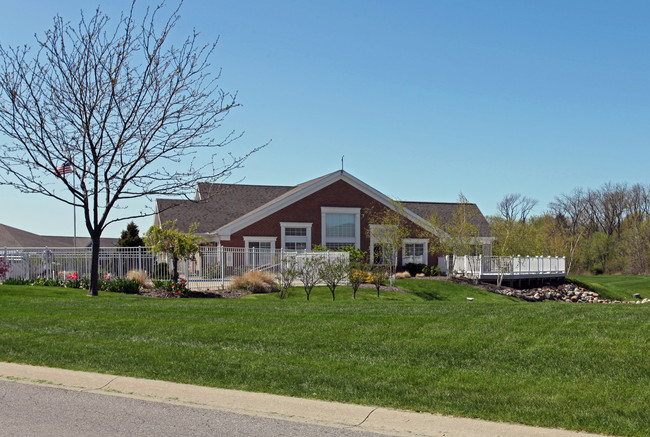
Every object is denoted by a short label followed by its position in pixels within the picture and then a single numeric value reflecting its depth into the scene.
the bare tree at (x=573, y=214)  78.81
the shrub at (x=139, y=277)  25.23
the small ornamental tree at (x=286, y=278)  24.02
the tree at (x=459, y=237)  36.06
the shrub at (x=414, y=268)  39.84
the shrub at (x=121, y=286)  24.34
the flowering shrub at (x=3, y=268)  26.30
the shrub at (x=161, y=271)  28.02
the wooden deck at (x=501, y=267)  36.59
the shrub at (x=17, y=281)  26.03
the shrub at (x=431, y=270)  39.51
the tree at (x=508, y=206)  79.20
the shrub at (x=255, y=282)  25.92
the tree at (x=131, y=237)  42.12
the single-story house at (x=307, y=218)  37.88
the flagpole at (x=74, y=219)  52.41
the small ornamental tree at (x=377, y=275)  26.64
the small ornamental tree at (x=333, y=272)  24.05
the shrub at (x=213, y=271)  29.52
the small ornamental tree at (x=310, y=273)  24.60
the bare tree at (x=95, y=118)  20.11
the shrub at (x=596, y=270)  69.44
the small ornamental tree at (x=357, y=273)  24.83
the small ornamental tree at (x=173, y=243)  25.34
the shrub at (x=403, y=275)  36.19
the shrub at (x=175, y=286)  24.08
